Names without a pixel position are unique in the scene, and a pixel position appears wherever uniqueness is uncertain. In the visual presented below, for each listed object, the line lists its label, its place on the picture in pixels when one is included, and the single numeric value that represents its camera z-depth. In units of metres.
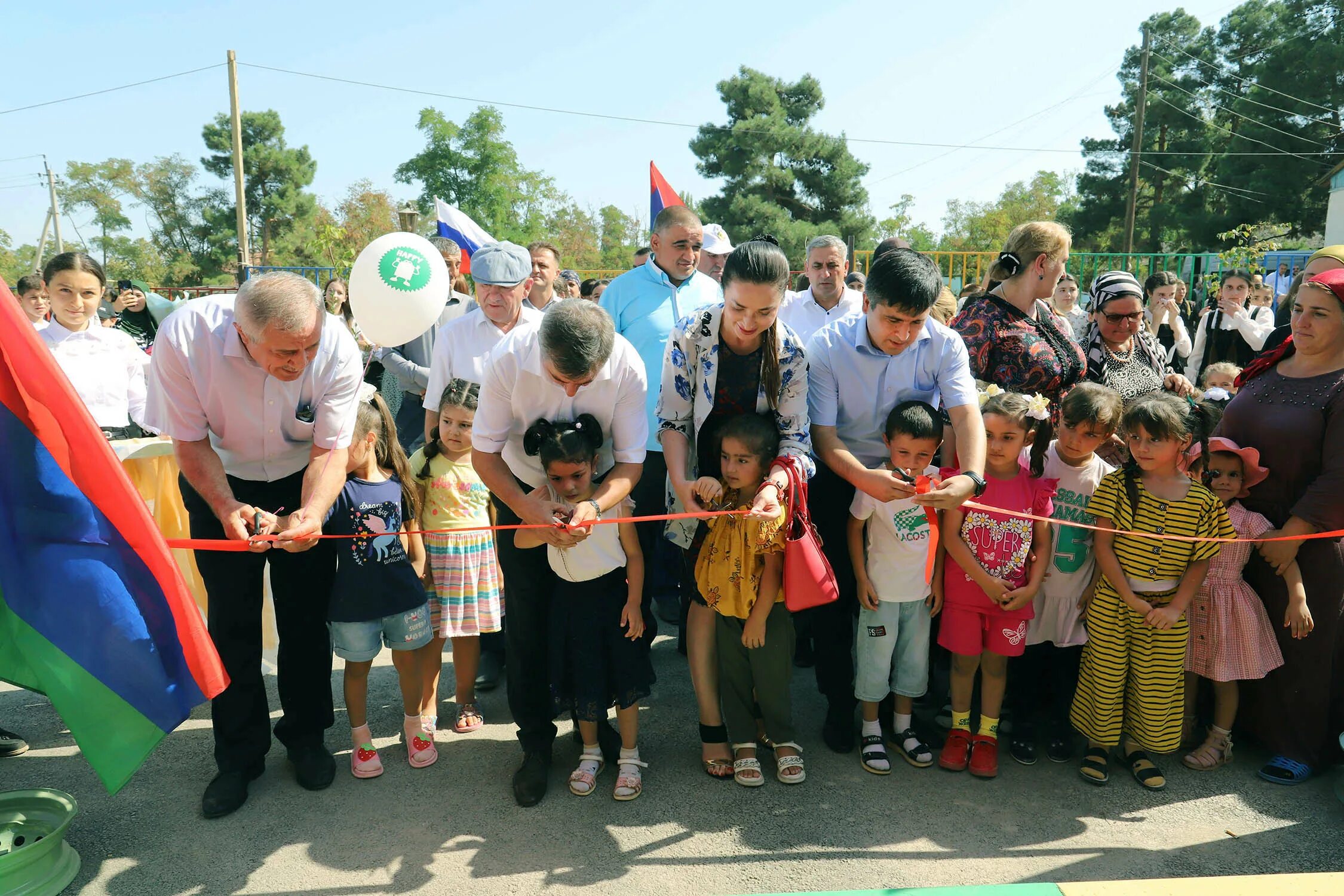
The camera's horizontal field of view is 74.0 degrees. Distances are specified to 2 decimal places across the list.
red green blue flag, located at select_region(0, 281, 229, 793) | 2.63
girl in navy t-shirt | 3.60
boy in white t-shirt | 3.62
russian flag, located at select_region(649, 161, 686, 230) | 8.17
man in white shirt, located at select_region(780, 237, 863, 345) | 5.69
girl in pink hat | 3.63
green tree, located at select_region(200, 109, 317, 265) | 52.91
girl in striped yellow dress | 3.52
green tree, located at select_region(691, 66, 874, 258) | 39.84
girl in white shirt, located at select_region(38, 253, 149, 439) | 4.89
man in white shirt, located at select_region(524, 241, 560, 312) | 6.48
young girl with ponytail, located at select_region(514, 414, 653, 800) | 3.37
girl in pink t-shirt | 3.64
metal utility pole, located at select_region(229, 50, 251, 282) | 24.70
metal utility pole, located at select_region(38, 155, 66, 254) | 52.06
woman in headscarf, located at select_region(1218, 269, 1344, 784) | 3.46
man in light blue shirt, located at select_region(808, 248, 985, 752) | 3.31
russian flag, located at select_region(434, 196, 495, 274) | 7.96
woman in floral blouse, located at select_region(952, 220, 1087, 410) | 3.86
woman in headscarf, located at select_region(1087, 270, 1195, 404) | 4.11
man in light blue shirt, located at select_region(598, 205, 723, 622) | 4.66
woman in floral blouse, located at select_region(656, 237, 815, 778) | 3.33
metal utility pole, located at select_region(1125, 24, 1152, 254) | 28.12
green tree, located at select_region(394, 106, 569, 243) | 43.91
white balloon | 5.22
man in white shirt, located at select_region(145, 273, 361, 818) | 3.08
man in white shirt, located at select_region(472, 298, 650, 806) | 3.01
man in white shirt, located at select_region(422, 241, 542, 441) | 4.62
